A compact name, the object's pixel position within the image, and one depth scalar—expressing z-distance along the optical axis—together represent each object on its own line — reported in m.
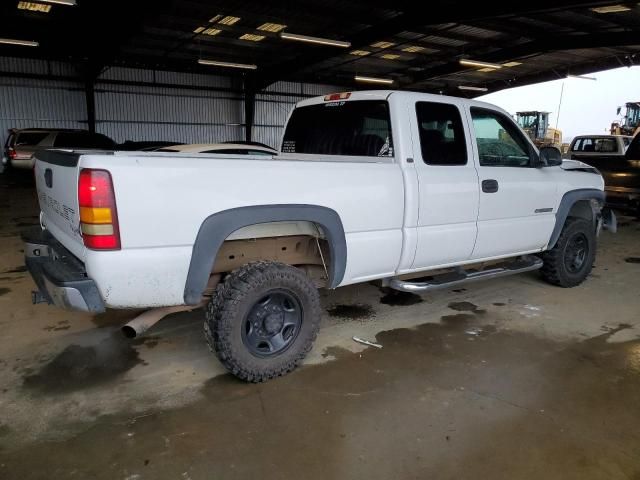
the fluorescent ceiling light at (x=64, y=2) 10.73
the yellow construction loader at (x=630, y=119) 21.25
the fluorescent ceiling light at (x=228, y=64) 17.92
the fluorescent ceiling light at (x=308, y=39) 14.44
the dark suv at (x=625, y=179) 9.00
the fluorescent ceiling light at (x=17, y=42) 14.92
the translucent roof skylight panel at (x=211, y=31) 15.87
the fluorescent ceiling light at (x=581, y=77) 23.03
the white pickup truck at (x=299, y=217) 2.54
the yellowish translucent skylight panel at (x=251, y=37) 16.61
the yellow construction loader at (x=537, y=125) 25.67
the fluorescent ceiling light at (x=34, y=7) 13.46
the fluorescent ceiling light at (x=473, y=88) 27.00
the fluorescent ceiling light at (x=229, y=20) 14.65
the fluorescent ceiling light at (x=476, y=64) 18.64
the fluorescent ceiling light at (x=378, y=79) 21.82
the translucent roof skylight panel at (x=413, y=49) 18.89
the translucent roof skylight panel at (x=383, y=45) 18.17
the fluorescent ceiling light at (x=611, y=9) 13.31
